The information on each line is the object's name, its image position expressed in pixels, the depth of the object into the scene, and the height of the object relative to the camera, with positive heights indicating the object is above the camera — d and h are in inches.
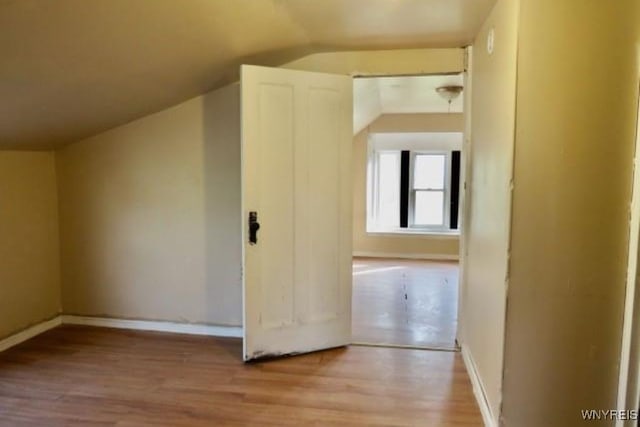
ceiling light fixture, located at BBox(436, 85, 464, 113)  181.0 +39.4
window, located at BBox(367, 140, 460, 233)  266.2 -0.5
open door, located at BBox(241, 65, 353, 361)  113.7 -5.7
